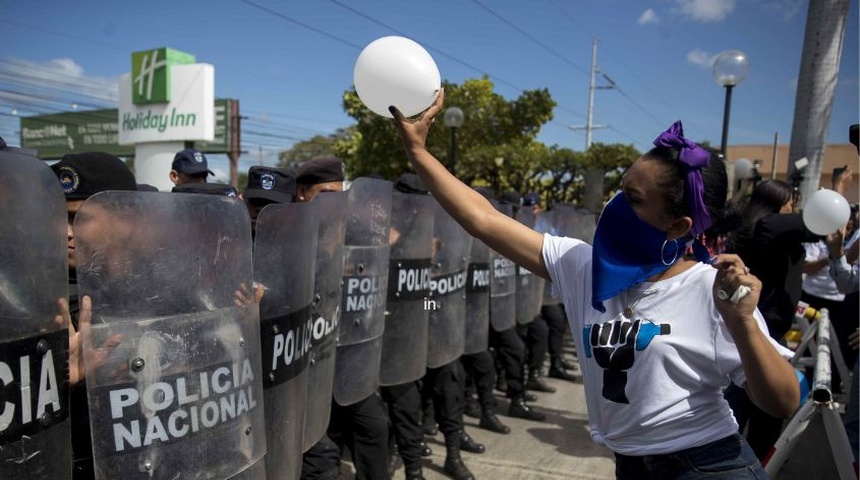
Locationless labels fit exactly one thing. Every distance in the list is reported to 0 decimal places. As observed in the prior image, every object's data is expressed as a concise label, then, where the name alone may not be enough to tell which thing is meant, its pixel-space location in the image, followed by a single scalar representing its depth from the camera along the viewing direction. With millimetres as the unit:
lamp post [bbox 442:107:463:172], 12359
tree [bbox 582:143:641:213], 18216
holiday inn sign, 19750
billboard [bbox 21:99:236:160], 33000
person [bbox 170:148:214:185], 4684
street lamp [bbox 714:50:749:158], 7613
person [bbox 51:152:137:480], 1493
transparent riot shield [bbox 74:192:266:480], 1411
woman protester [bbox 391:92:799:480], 1572
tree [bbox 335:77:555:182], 20672
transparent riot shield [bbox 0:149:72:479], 1180
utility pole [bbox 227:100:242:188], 32531
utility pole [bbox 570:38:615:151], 44250
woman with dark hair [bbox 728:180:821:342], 3365
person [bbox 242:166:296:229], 2820
